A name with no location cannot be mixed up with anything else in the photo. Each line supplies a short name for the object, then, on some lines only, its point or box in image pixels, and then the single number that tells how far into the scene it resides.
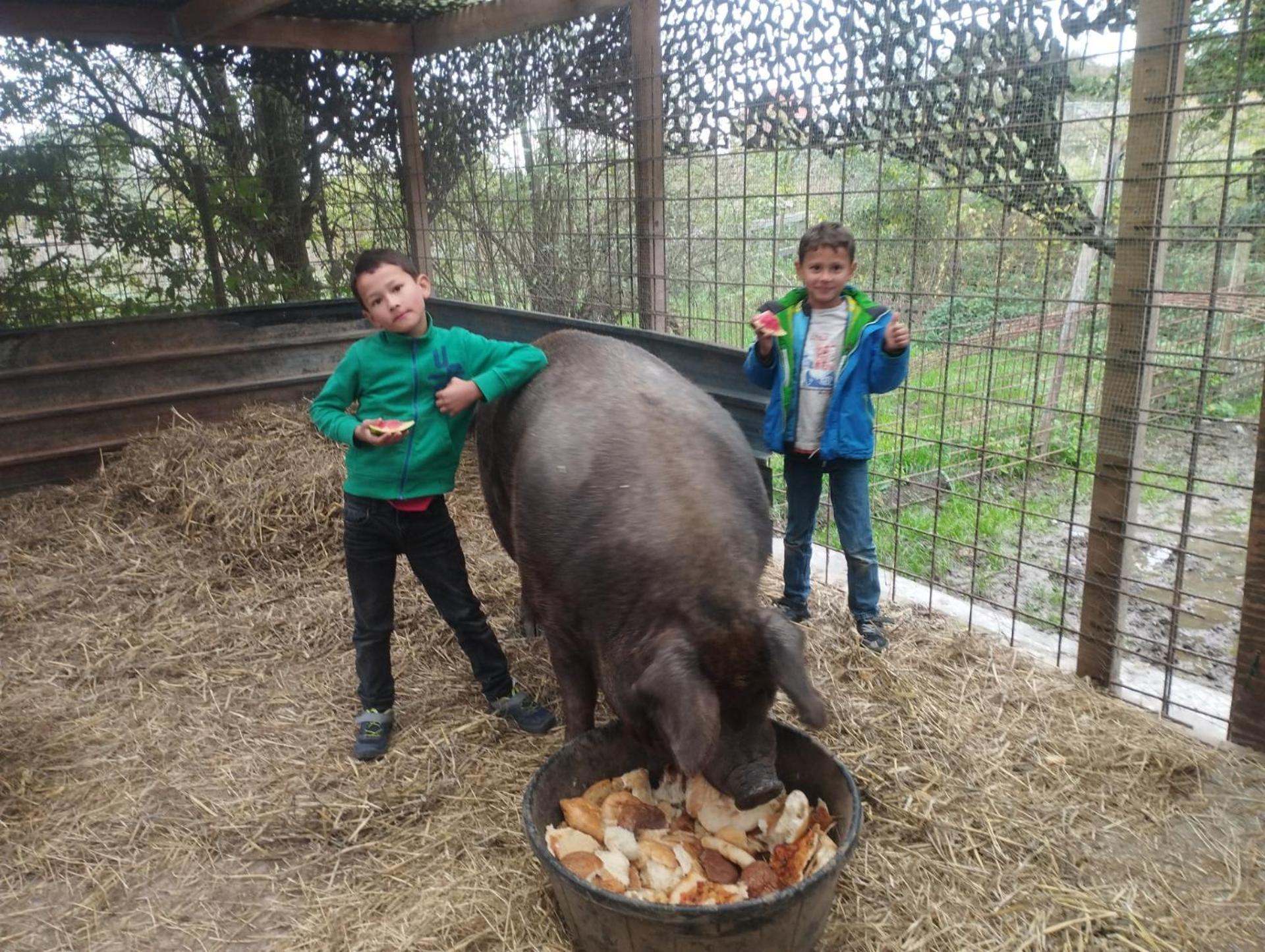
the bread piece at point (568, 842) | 2.46
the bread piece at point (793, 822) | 2.52
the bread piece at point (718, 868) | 2.46
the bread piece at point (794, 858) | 2.37
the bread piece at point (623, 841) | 2.52
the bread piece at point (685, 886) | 2.33
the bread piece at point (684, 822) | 2.70
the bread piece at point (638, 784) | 2.76
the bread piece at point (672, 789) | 2.74
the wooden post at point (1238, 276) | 4.42
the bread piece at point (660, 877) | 2.41
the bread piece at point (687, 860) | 2.47
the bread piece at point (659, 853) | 2.48
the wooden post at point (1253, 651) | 3.17
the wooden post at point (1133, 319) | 3.22
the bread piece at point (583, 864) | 2.38
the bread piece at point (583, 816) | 2.56
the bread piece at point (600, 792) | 2.72
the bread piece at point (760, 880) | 2.36
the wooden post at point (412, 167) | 6.90
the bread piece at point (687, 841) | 2.58
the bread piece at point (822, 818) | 2.56
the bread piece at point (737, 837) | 2.57
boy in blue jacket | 3.72
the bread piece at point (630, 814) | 2.63
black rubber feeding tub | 2.08
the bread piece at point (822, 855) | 2.37
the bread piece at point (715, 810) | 2.63
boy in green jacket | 3.17
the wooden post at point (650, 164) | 5.04
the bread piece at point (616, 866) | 2.38
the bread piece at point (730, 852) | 2.50
